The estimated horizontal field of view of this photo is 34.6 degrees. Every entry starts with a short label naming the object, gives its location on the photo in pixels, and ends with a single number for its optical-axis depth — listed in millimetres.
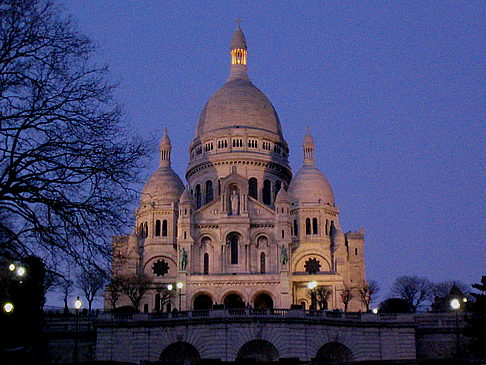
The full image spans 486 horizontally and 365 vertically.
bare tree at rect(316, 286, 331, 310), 88750
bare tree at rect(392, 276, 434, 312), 117000
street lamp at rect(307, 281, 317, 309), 72400
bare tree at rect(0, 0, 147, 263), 25000
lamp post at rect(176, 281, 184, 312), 83750
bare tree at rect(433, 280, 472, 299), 120569
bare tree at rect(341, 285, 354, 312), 90969
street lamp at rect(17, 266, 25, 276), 32625
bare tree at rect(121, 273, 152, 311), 82938
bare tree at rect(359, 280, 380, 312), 96762
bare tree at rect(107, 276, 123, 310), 27762
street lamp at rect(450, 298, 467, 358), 48512
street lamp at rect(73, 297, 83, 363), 50000
